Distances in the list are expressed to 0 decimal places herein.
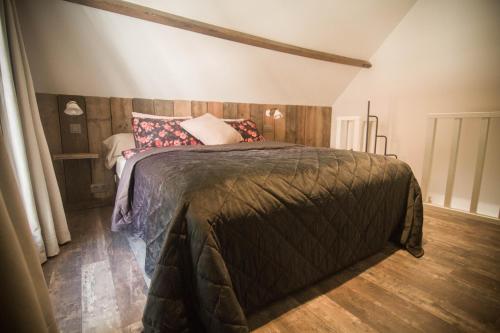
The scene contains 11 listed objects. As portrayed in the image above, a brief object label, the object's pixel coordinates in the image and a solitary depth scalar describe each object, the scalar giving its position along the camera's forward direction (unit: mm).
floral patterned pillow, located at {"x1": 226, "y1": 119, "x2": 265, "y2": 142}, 2762
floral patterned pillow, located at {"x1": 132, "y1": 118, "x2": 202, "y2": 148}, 2186
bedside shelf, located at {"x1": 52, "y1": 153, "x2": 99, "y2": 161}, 2093
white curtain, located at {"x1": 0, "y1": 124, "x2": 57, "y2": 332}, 412
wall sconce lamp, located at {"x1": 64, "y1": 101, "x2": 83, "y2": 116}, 2031
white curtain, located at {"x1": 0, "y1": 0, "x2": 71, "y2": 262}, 1294
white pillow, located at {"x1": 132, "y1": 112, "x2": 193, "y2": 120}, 2419
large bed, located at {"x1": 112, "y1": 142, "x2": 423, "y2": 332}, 858
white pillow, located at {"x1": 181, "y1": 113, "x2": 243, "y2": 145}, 2371
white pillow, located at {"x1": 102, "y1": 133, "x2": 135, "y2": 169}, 2312
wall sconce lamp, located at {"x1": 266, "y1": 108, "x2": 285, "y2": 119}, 3404
